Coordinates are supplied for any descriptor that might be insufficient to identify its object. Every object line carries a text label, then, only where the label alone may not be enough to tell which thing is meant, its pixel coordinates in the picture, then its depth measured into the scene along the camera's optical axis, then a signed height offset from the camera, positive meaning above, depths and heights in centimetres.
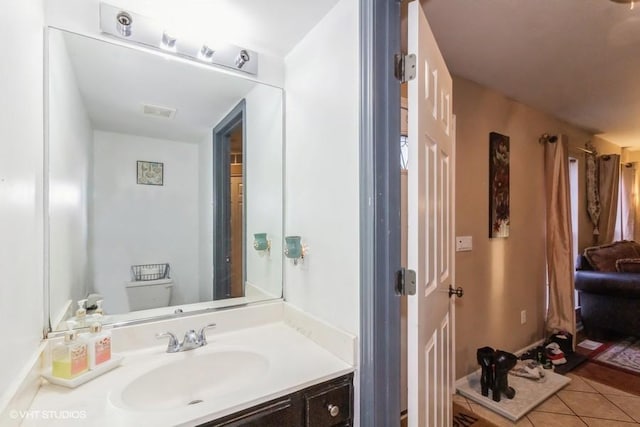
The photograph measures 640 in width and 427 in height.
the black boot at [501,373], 203 -106
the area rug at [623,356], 260 -130
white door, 98 -5
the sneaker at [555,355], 259 -121
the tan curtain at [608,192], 388 +26
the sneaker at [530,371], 230 -121
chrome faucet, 121 -51
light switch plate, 218 -22
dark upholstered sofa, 293 -78
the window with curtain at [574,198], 357 +17
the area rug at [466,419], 185 -127
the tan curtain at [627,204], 435 +12
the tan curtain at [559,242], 288 -28
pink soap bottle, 101 -43
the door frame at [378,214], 103 +0
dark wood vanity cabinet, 88 -61
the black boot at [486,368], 206 -104
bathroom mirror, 117 +15
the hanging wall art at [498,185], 242 +22
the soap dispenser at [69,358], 93 -44
